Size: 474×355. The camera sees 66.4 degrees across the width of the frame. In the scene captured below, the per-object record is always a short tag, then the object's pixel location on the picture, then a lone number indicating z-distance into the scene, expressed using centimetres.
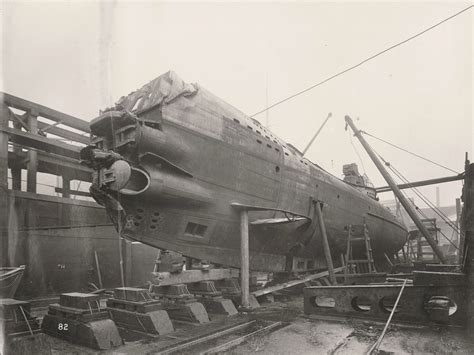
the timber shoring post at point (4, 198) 878
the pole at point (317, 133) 1942
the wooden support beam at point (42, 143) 991
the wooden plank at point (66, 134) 1202
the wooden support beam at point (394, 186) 1427
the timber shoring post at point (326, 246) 949
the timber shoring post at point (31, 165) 1041
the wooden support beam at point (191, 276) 664
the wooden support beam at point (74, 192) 1275
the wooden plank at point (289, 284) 842
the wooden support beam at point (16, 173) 1133
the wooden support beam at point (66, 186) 1254
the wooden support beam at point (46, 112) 1029
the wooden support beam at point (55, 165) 1128
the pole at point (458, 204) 2885
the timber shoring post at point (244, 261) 745
